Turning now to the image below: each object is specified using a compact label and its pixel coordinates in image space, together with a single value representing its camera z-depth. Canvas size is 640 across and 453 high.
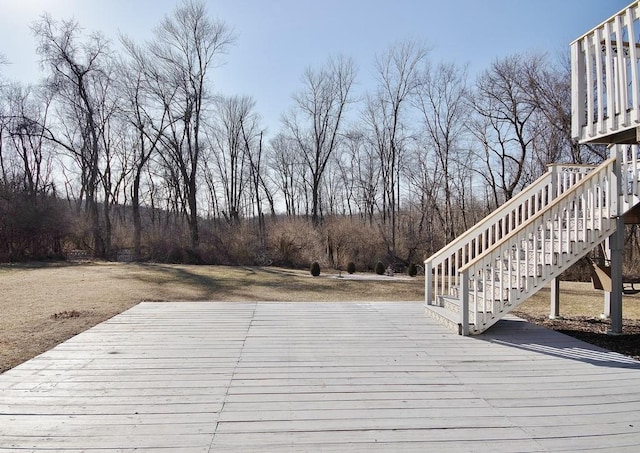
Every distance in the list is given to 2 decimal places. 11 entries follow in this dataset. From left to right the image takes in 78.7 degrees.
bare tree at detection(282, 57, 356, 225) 24.95
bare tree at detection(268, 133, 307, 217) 30.78
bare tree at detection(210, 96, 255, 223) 29.72
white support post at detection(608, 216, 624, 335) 4.93
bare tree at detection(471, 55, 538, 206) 18.64
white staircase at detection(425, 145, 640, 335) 4.46
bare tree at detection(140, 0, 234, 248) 21.78
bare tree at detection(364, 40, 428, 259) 23.06
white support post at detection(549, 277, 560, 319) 6.10
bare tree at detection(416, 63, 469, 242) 21.55
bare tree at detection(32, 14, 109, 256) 19.91
